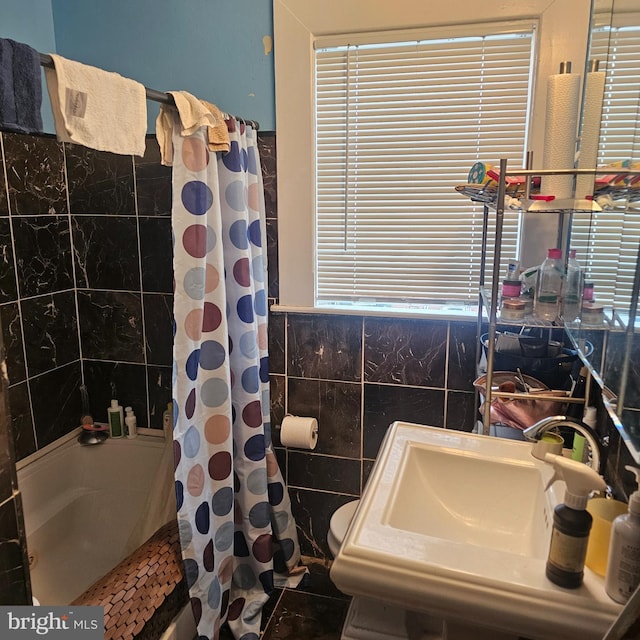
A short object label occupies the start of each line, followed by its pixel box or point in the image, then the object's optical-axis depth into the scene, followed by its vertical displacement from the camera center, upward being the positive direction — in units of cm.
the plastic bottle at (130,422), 238 -91
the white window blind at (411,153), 176 +22
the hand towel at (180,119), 156 +28
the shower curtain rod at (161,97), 145 +33
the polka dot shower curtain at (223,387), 164 -57
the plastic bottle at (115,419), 238 -90
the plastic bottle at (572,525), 86 -49
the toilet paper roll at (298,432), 206 -82
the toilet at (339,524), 183 -108
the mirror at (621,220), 93 -1
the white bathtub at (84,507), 211 -123
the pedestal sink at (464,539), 88 -63
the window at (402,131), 169 +29
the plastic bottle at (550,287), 141 -19
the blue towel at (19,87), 111 +27
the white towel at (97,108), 123 +26
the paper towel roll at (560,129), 146 +24
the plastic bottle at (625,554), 82 -52
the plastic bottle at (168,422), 225 -87
